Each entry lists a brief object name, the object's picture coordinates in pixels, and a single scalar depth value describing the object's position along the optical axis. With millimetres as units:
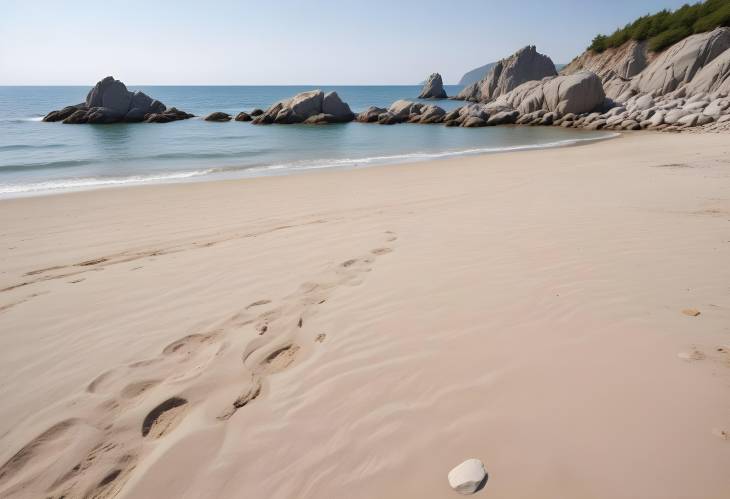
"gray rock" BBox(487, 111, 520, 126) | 31225
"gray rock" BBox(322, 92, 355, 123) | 36969
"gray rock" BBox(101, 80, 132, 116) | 38844
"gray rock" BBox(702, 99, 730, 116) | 21634
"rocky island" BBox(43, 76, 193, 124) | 36625
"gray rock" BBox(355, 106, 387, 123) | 36250
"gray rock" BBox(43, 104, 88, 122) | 37438
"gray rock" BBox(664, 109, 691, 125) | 22152
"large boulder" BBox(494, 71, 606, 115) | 29609
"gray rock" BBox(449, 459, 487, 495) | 1711
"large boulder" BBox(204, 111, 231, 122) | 39703
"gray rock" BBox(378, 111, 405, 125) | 34844
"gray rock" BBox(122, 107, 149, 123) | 39188
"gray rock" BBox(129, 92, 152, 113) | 40200
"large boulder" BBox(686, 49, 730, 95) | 26750
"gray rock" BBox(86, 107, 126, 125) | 36312
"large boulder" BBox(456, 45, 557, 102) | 52625
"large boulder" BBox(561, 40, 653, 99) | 36000
